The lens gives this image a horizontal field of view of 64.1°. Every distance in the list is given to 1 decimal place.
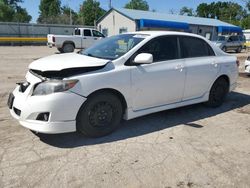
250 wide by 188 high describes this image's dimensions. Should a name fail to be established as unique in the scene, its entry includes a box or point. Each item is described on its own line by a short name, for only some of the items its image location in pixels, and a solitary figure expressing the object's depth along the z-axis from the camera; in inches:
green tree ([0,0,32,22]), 1731.7
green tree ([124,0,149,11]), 2652.3
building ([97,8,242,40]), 949.9
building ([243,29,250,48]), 1253.6
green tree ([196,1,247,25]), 2620.3
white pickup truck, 561.4
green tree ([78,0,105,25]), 2068.3
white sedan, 109.7
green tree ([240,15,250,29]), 1932.3
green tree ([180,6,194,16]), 2933.0
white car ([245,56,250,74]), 314.6
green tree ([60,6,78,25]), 1961.3
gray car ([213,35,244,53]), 729.0
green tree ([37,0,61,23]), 2405.5
